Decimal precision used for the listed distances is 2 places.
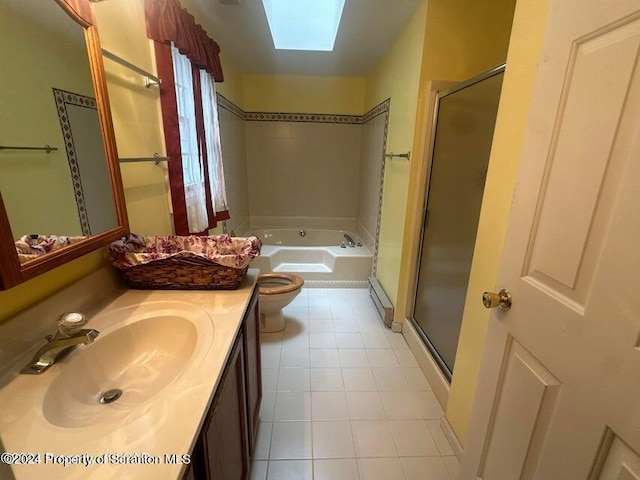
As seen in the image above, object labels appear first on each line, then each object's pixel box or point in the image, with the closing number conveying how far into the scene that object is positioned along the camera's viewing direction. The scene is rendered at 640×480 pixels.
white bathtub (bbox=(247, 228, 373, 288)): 3.02
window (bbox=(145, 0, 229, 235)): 1.41
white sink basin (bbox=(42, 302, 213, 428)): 0.68
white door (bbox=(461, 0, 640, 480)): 0.53
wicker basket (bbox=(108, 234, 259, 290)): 1.05
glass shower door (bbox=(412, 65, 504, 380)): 1.42
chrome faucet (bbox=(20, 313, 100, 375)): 0.69
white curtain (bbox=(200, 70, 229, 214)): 1.99
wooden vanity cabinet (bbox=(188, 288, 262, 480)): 0.65
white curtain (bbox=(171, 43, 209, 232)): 1.58
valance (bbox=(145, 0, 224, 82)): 1.35
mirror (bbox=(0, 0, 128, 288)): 0.69
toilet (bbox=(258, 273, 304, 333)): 2.15
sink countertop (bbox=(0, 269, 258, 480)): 0.48
